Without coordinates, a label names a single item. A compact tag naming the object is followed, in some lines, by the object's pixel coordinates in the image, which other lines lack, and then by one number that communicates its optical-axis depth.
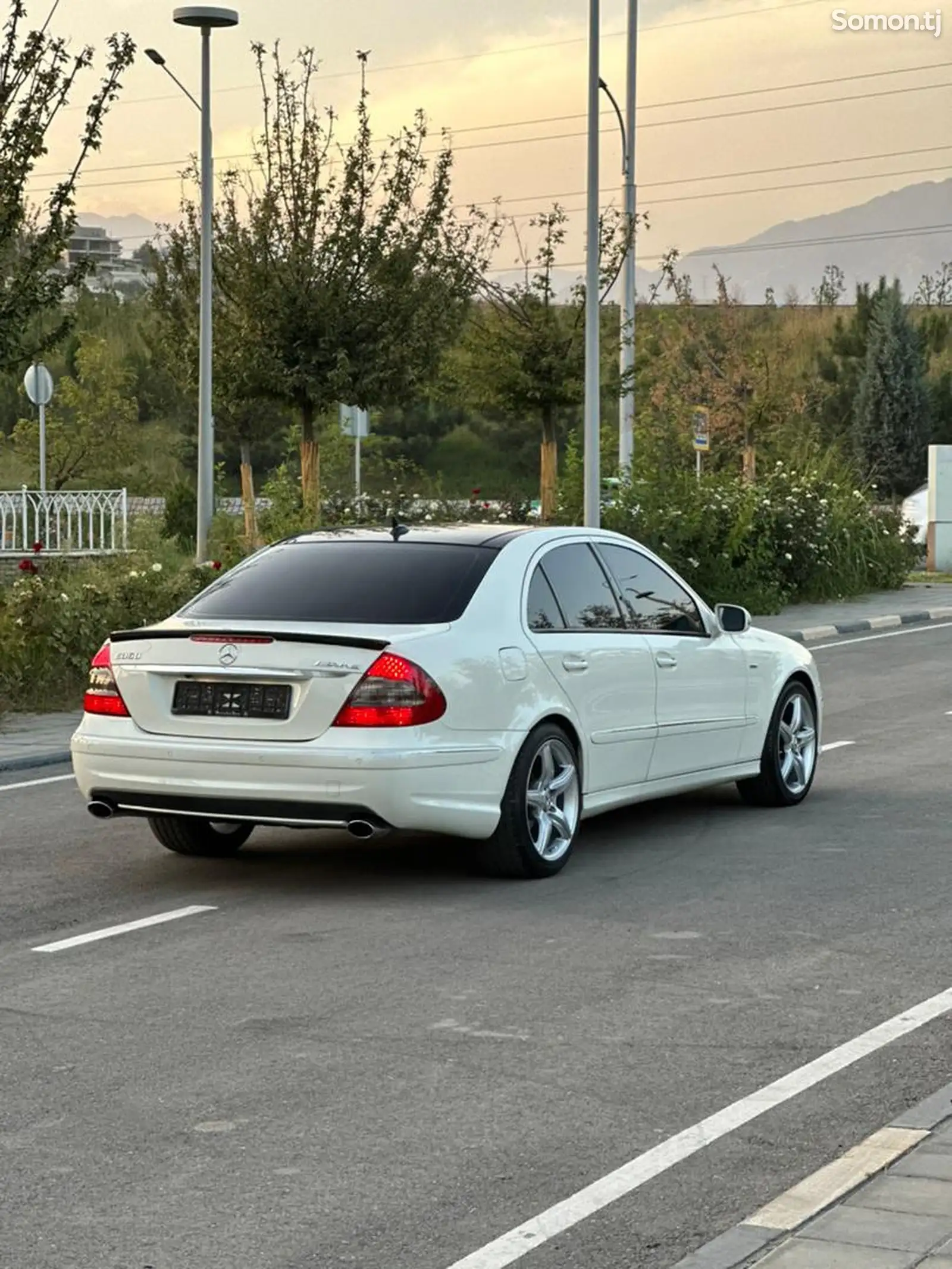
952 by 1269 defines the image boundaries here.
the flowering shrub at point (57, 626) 16.80
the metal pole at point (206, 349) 27.14
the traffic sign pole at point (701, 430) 35.41
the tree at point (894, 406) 62.06
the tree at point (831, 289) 86.25
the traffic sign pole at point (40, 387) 34.09
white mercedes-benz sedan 8.83
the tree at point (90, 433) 46.81
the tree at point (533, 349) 35.56
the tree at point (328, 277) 30.09
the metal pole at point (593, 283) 26.09
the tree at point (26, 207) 19.14
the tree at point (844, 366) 64.19
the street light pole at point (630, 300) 33.53
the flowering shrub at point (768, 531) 26.80
